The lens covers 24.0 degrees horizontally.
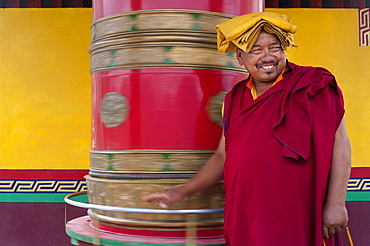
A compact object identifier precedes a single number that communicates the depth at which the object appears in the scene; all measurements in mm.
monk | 3363
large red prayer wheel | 3700
